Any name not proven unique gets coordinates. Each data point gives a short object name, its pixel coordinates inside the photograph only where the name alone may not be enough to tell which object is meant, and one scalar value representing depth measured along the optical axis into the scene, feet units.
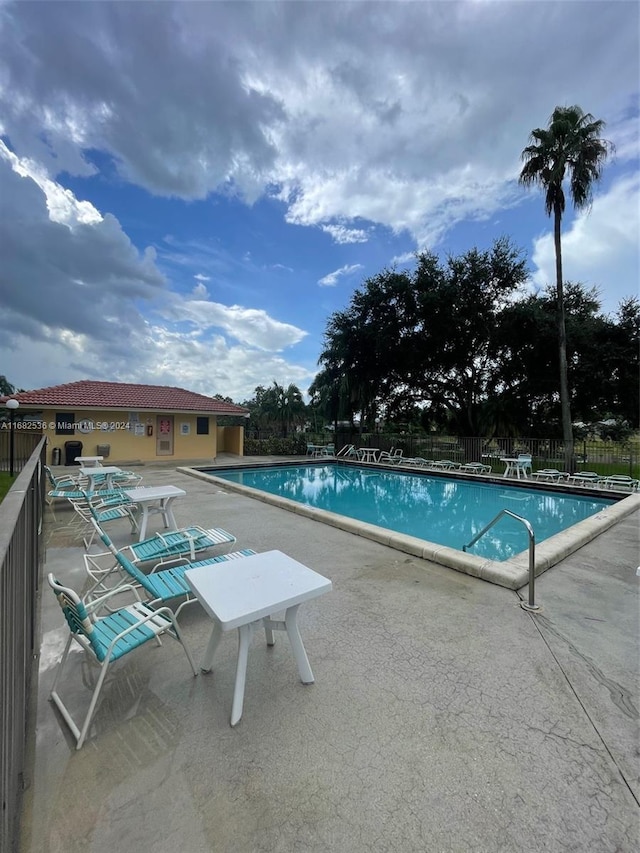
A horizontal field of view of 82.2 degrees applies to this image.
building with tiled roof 47.73
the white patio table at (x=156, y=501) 17.15
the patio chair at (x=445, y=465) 51.03
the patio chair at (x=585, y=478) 39.55
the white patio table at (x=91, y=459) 35.09
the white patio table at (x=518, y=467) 43.04
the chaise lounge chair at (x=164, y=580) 8.70
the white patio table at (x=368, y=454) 60.95
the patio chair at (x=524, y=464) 42.63
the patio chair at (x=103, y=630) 6.39
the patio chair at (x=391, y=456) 57.47
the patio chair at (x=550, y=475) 42.06
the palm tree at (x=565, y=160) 44.52
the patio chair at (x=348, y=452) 64.51
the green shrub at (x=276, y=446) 65.77
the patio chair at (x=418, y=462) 53.08
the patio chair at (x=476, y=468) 47.67
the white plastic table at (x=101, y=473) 25.30
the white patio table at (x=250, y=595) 6.82
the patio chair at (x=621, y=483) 35.81
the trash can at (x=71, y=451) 47.18
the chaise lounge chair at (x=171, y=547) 12.62
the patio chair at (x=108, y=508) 18.05
